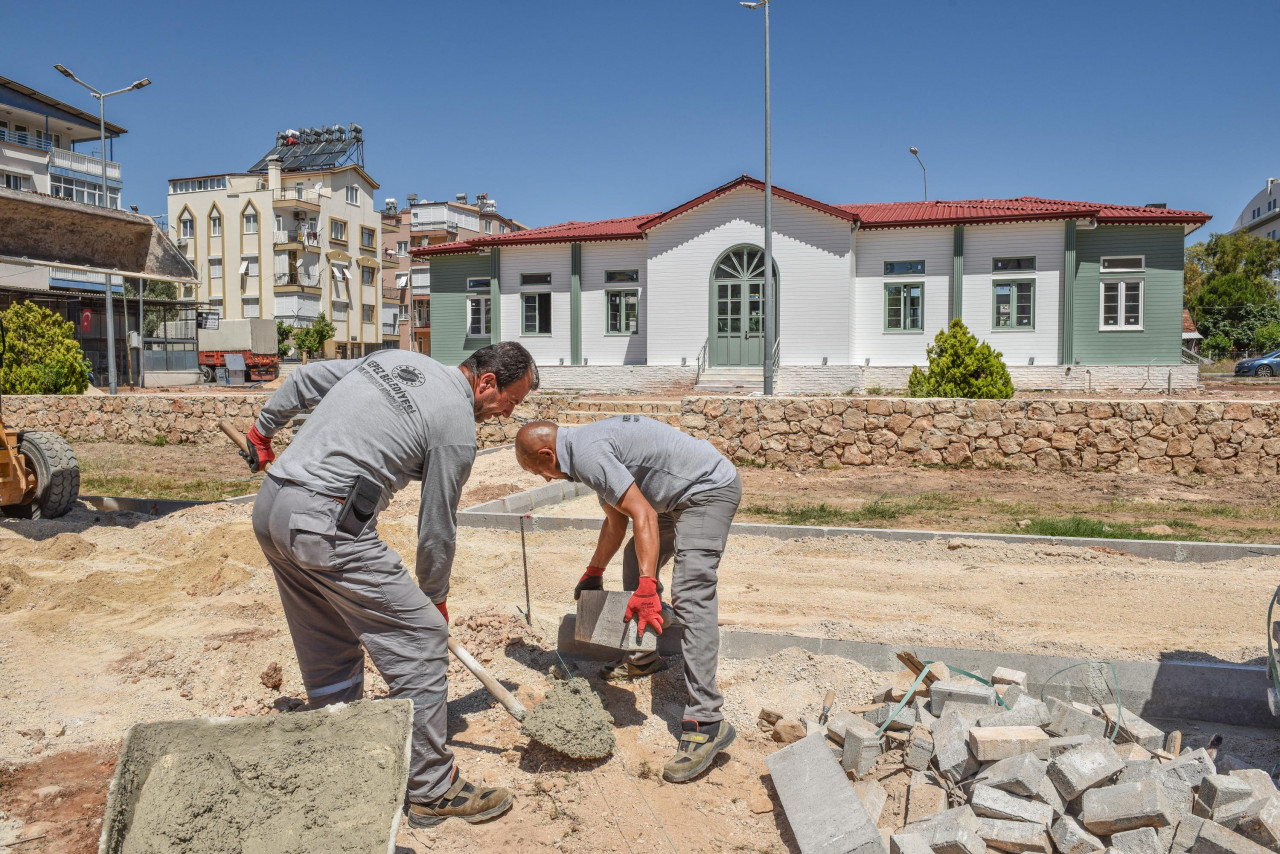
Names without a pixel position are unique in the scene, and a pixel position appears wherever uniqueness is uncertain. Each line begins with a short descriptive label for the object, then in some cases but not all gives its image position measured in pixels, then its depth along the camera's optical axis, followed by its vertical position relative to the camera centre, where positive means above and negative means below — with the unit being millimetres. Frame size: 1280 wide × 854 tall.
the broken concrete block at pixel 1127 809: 2922 -1424
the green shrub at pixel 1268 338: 40031 +1870
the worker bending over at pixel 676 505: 3631 -531
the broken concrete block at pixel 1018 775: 3143 -1411
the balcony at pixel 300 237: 49406 +8067
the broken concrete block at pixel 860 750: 3512 -1464
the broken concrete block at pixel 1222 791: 2969 -1383
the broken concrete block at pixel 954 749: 3410 -1432
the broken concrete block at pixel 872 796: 3328 -1582
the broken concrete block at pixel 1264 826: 2852 -1439
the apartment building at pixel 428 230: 59062 +10304
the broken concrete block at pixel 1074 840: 2941 -1525
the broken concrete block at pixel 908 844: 2857 -1500
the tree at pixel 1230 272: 44469 +5711
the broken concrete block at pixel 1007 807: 3053 -1481
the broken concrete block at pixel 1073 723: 3600 -1392
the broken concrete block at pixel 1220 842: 2766 -1452
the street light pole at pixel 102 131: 20469 +6410
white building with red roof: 20969 +2162
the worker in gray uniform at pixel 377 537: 2971 -512
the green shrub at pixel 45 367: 19875 +375
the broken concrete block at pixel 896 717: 3701 -1421
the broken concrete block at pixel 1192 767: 3197 -1411
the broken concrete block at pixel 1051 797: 3107 -1466
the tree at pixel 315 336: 47094 +2485
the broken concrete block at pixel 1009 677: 4141 -1385
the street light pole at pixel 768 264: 16969 +2373
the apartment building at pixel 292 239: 49906 +8257
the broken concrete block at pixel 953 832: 2885 -1516
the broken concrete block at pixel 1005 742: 3318 -1349
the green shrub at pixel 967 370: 13823 +153
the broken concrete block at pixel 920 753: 3527 -1478
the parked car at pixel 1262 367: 29219 +401
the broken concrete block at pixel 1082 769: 3117 -1372
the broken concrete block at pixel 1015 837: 2971 -1535
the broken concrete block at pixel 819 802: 2955 -1492
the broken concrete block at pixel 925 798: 3299 -1569
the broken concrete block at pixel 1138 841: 2895 -1514
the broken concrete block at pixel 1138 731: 3613 -1450
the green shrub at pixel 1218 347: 42688 +1539
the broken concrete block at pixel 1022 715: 3576 -1356
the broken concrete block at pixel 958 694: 3783 -1338
